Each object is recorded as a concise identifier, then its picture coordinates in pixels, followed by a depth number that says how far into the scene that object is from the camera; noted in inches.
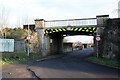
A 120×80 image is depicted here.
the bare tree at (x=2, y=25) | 828.6
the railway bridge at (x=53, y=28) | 605.1
